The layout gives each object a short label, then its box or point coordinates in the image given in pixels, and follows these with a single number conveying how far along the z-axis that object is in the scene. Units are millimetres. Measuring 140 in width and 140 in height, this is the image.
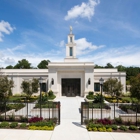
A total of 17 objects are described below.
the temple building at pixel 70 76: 24547
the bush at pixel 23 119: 10070
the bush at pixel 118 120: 9726
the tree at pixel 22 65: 70562
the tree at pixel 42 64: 71675
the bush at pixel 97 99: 16158
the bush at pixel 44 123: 8678
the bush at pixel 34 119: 9415
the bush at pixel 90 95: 20664
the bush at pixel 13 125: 8718
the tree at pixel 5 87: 12836
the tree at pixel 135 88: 12201
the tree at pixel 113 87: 20030
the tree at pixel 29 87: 20281
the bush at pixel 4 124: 8844
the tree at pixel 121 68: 66188
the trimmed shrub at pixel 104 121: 9039
